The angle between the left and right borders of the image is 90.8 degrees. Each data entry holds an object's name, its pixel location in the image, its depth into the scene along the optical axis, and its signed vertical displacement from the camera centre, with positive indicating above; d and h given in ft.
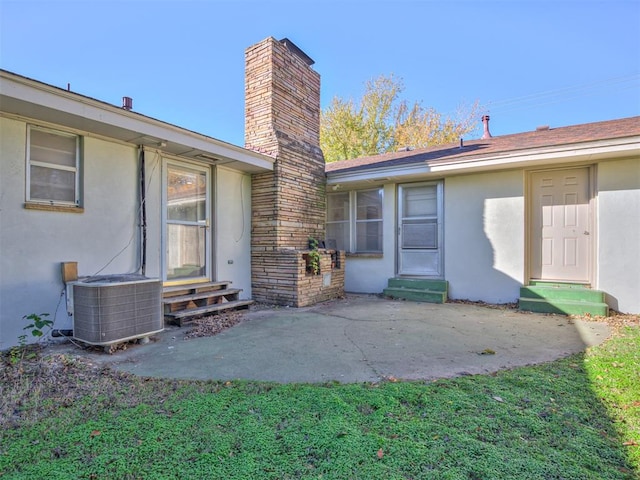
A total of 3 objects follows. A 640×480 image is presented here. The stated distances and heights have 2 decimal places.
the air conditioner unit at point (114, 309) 11.27 -2.68
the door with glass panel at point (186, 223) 17.39 +0.80
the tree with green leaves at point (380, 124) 56.18 +21.04
